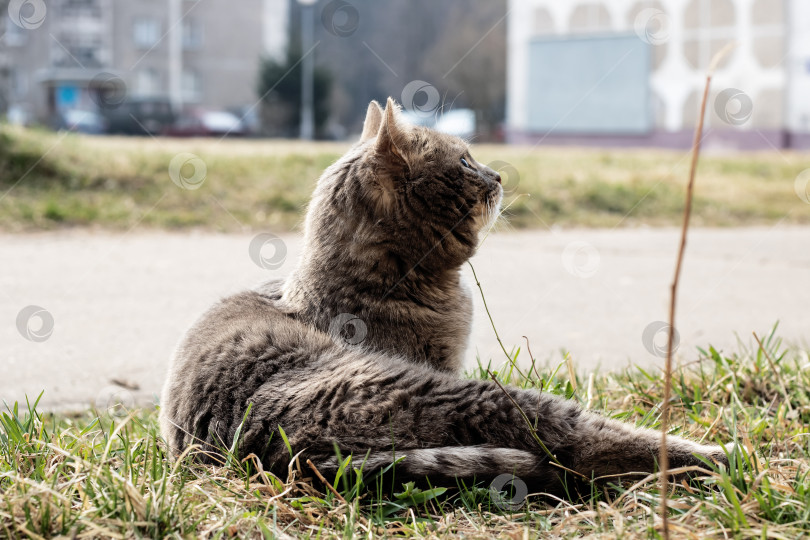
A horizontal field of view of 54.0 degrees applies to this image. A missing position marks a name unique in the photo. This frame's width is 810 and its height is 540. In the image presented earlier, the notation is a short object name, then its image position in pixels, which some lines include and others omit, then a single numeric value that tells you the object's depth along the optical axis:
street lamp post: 28.45
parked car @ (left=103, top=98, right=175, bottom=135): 25.02
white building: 20.05
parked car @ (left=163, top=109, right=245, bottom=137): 26.50
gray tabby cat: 2.03
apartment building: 34.00
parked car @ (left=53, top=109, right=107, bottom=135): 24.74
